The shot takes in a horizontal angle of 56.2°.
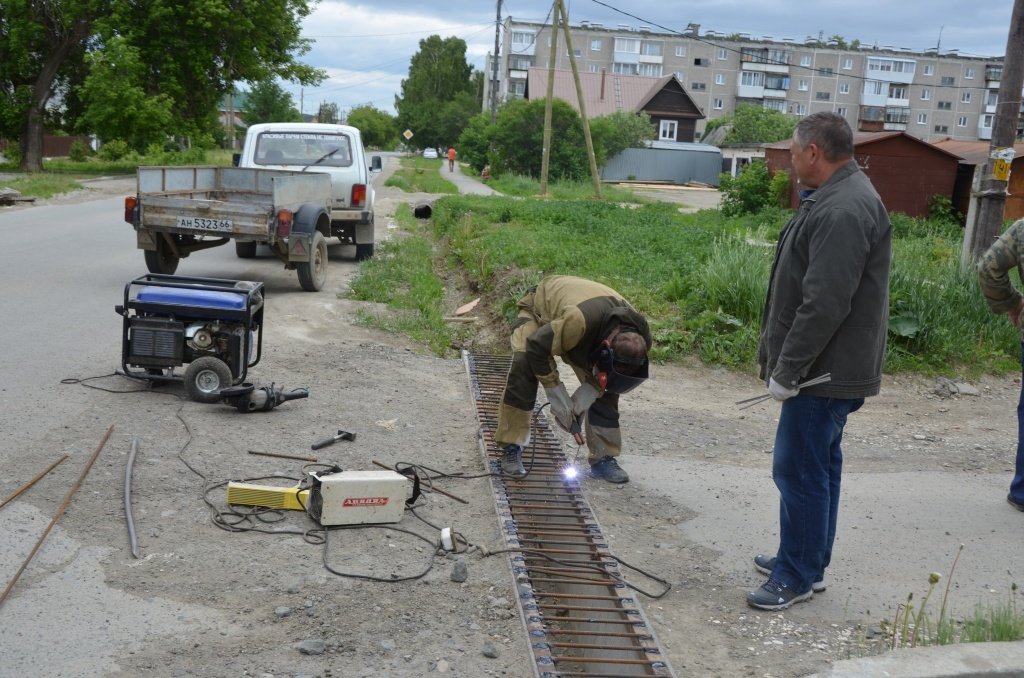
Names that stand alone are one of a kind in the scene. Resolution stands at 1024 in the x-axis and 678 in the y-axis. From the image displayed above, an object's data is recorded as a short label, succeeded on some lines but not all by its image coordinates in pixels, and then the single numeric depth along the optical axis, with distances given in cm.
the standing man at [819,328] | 383
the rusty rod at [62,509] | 376
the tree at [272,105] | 6319
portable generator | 642
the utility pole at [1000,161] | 1038
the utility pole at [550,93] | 3006
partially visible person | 539
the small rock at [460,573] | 426
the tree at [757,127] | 6234
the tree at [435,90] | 9428
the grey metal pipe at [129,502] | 423
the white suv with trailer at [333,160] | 1384
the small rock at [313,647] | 352
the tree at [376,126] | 11925
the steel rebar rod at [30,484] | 457
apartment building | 9650
